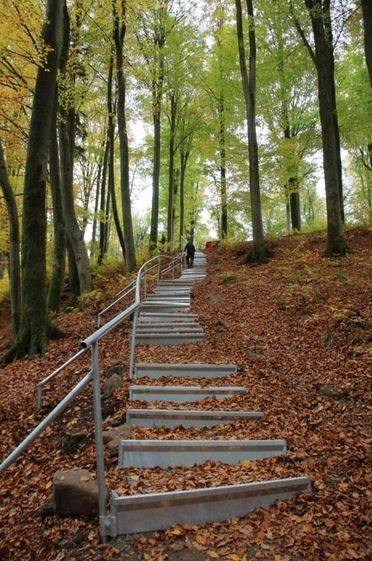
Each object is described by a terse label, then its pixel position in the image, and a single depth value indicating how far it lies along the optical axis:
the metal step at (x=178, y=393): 5.12
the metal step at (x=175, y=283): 13.69
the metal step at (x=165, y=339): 7.65
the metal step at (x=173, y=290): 11.90
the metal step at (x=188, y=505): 2.92
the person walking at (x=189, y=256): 18.75
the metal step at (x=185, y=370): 5.93
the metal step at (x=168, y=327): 7.94
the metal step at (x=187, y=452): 3.74
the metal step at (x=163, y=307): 9.80
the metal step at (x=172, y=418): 4.47
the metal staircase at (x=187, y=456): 2.96
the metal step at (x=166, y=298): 11.04
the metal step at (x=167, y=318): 8.98
